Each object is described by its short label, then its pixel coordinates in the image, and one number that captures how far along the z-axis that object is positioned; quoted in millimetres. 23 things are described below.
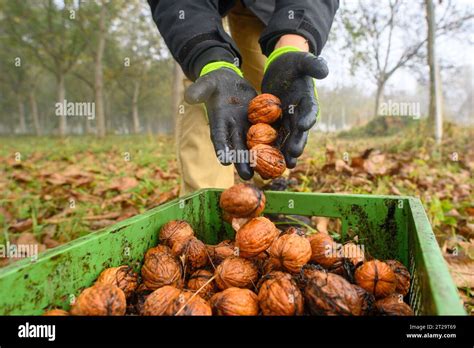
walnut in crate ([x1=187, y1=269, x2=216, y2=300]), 326
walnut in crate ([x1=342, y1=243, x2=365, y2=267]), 342
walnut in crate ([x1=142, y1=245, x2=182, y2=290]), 323
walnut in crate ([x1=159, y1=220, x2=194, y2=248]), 368
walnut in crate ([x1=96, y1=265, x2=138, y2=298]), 302
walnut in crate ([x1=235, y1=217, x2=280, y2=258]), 338
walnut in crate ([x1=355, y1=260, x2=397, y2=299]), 306
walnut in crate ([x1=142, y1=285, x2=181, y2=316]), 275
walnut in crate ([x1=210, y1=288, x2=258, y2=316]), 280
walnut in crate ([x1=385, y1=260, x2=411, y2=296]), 317
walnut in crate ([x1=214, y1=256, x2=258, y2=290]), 320
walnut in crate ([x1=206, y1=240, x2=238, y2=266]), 369
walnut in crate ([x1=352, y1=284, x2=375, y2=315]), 277
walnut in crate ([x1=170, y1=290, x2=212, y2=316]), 264
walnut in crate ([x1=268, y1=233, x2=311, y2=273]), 315
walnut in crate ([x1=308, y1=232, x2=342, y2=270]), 340
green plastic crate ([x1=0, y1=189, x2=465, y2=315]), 230
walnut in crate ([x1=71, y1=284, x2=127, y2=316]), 259
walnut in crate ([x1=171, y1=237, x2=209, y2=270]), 355
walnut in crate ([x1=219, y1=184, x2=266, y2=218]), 353
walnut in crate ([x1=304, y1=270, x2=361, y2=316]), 258
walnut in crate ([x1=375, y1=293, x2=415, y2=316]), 277
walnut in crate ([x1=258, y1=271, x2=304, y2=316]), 271
